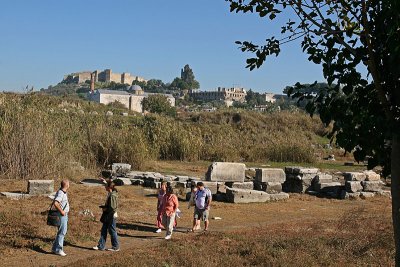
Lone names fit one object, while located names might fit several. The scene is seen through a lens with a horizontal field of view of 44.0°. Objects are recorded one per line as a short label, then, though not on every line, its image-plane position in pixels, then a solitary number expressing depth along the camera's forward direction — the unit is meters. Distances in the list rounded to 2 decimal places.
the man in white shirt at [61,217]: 10.03
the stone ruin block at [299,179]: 21.92
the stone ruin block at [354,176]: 22.06
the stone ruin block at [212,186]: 19.23
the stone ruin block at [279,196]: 18.88
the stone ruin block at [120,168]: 22.39
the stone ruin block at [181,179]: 21.26
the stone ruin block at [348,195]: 20.58
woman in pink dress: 12.78
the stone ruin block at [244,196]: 17.91
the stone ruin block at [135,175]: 22.01
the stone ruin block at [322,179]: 21.70
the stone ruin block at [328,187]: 21.45
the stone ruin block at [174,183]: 20.38
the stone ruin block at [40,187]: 15.82
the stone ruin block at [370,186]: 21.58
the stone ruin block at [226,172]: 20.61
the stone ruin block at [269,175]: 21.05
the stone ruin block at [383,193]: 21.44
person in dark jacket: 10.52
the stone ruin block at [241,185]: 20.37
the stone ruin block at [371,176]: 22.33
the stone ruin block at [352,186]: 20.94
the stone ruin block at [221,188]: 19.24
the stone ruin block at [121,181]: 21.02
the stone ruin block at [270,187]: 20.62
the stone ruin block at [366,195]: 20.73
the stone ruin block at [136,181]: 21.33
